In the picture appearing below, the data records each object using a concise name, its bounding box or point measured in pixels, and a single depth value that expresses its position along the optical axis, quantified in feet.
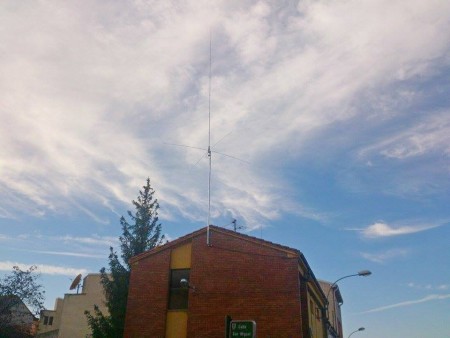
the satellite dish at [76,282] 138.82
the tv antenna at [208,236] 68.23
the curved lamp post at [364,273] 71.00
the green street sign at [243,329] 29.60
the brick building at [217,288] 61.87
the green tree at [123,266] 88.99
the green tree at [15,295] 119.65
